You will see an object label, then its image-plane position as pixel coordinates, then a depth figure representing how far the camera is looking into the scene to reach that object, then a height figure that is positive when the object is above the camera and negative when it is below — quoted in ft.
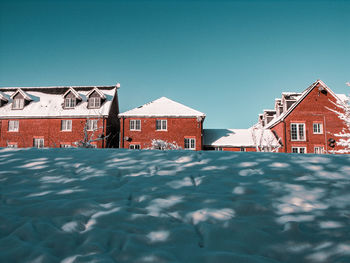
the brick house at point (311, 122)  83.30 +8.08
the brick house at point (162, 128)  84.89 +6.21
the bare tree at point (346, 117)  70.95 +8.38
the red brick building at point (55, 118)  86.89 +10.04
